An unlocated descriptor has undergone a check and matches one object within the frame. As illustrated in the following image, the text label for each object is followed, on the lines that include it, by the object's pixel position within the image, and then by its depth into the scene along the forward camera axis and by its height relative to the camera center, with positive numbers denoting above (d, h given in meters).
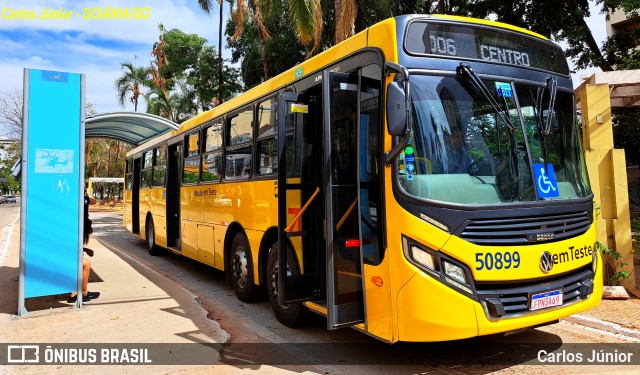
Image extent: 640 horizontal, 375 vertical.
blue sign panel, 6.29 +0.34
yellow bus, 3.82 +0.16
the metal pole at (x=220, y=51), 21.91 +7.43
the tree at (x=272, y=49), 19.78 +6.87
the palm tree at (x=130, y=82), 38.91 +10.45
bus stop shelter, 9.95 +2.02
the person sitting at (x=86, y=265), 7.10 -0.88
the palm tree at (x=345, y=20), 12.81 +5.15
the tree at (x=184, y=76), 27.39 +8.76
